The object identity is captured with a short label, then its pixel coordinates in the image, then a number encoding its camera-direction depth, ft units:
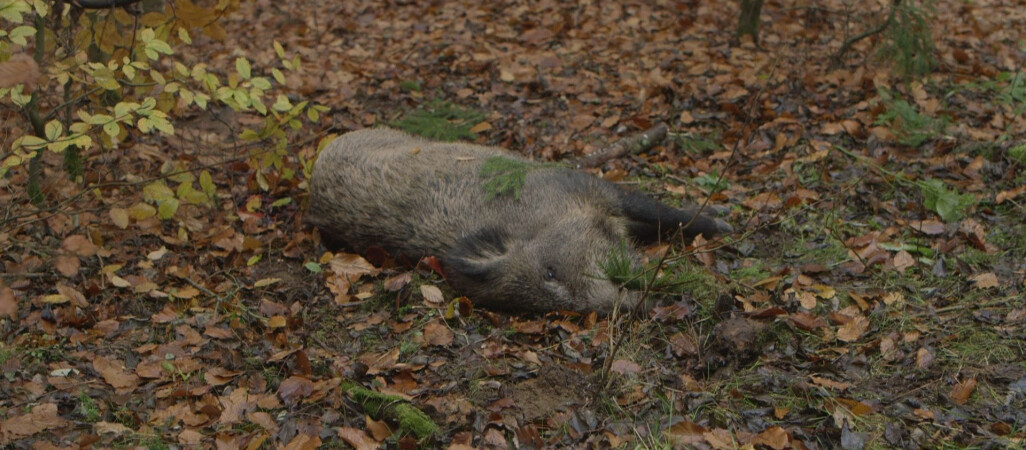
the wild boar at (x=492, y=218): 18.67
